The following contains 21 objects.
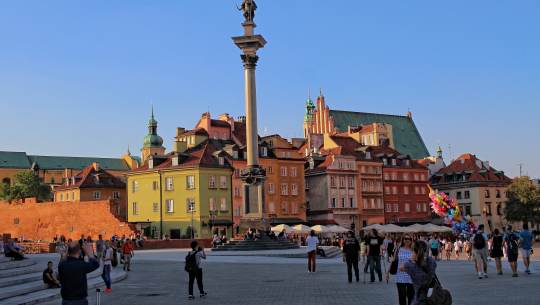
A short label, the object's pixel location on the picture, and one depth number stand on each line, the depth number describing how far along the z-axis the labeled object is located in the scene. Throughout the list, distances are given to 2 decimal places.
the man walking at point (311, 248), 25.56
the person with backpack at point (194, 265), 18.25
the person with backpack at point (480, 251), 22.44
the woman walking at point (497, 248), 23.23
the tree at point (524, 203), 86.88
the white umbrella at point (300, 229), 64.39
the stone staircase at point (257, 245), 46.85
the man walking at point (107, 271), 21.11
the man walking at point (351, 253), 21.86
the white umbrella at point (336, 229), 66.82
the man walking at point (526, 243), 23.14
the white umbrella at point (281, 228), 63.25
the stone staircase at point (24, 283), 17.88
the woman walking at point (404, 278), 12.90
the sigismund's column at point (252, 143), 50.09
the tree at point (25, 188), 113.75
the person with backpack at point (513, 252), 22.48
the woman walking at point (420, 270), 9.98
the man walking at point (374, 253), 21.46
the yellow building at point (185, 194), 77.62
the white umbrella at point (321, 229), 63.84
